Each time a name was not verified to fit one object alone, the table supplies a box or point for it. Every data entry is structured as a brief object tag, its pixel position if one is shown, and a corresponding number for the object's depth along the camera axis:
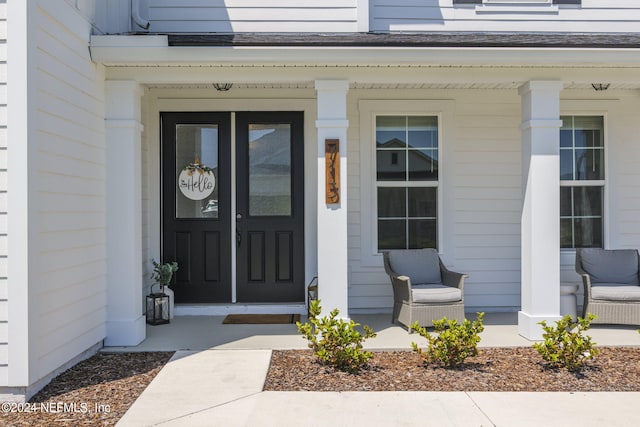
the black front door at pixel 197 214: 6.49
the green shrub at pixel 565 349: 4.14
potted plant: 6.04
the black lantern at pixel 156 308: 5.95
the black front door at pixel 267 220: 6.50
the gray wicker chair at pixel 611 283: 5.62
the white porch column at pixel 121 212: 5.02
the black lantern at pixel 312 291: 6.03
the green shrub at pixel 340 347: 4.20
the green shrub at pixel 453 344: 4.24
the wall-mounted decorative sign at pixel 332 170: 5.10
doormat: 5.96
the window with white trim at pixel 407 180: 6.55
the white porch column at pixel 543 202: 5.14
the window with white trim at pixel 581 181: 6.61
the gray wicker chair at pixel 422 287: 5.52
